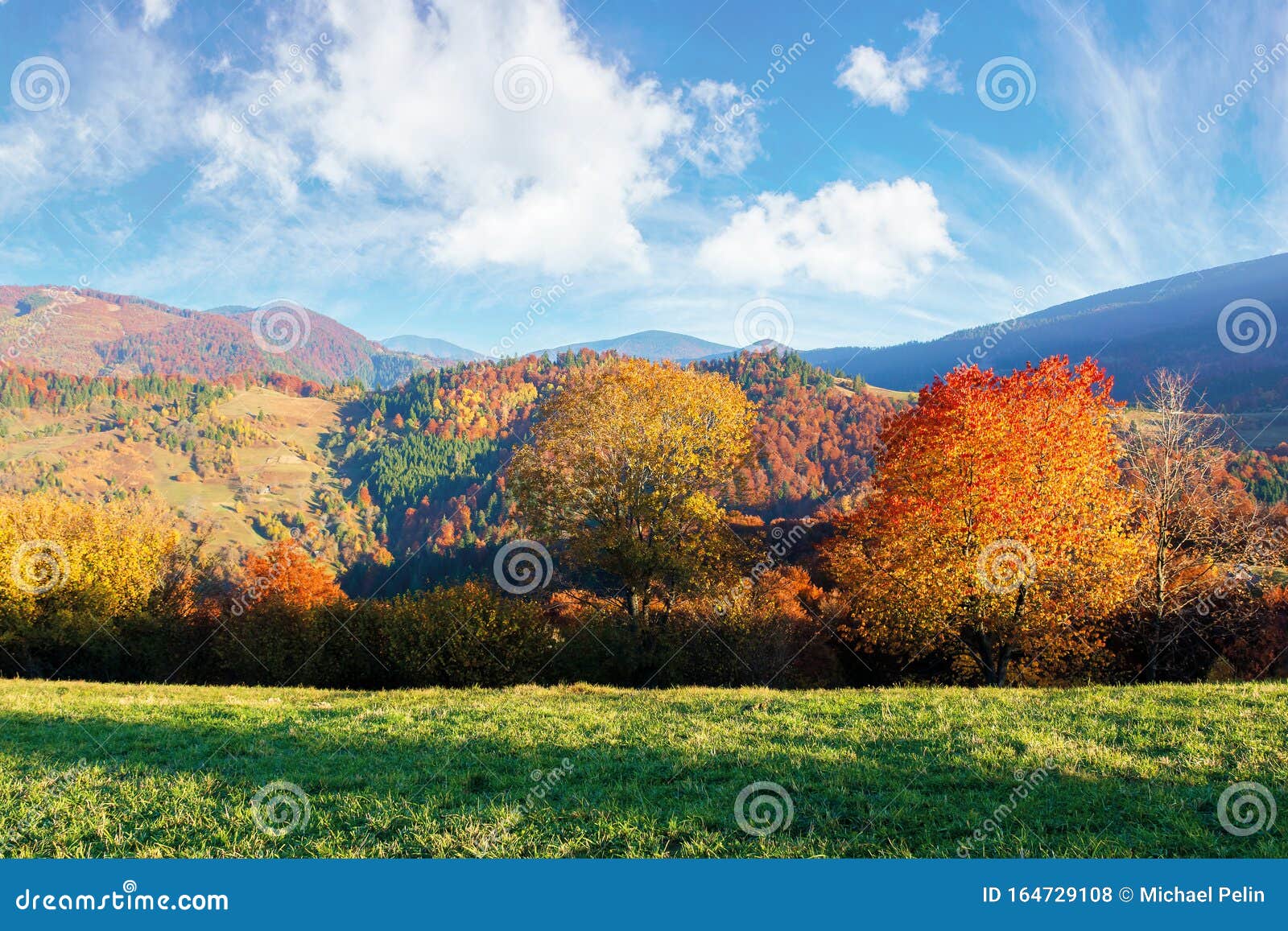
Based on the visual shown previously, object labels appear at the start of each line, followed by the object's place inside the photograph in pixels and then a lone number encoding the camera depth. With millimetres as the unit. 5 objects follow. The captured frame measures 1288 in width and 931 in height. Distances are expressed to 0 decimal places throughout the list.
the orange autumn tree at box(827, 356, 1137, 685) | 23250
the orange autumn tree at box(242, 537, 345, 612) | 68938
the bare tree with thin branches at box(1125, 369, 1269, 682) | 26438
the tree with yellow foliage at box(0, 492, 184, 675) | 36969
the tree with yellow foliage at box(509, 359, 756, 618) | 29031
